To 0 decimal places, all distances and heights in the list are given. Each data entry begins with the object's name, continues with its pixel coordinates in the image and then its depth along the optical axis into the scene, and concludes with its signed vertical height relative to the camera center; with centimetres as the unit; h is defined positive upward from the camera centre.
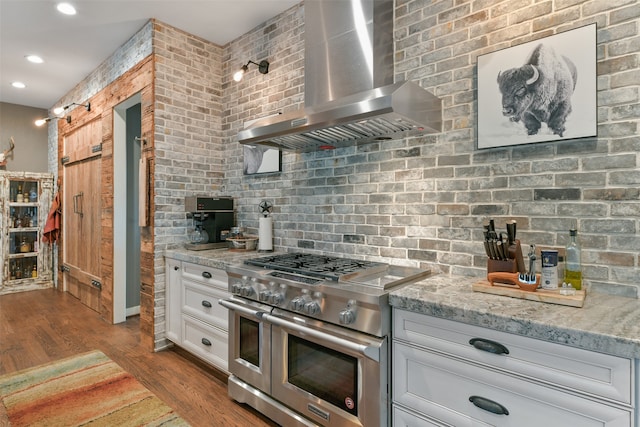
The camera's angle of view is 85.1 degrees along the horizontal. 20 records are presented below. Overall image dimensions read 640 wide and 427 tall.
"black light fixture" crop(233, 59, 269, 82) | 313 +129
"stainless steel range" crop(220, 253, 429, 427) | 161 -68
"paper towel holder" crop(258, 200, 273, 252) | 298 -21
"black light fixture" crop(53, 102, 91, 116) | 442 +133
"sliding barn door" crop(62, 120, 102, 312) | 436 -5
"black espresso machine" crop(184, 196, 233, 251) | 318 -10
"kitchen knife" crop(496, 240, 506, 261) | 161 -19
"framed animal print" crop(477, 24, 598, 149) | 160 +58
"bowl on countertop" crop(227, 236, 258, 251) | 306 -29
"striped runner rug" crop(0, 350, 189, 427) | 215 -128
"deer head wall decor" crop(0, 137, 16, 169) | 549 +92
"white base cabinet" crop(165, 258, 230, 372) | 254 -80
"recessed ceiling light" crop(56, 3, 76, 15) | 295 +174
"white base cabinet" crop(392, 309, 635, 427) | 109 -62
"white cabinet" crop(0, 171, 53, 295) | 530 -31
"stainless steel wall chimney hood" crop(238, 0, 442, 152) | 181 +74
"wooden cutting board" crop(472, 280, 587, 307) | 136 -35
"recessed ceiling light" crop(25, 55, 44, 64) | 397 +176
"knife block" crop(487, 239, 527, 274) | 158 -25
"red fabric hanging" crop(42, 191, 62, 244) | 535 -11
